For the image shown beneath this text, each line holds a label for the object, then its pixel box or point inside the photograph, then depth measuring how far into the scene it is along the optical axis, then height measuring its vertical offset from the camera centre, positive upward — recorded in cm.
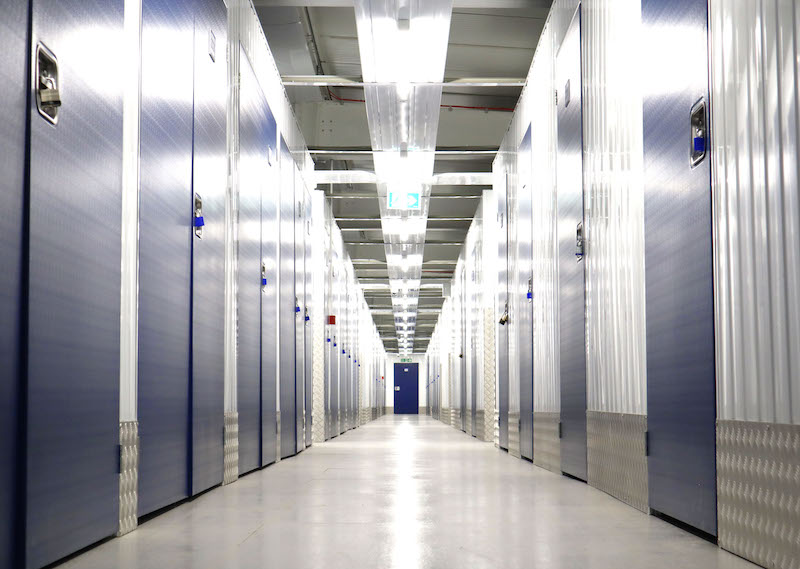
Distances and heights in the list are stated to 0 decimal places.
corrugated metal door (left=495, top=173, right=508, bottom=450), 1114 +42
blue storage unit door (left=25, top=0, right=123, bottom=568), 297 +26
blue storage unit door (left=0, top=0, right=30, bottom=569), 272 +37
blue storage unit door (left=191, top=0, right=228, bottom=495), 548 +69
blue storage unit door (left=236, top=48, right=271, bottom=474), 703 +69
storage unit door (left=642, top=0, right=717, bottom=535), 371 +36
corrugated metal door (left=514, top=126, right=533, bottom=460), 898 +52
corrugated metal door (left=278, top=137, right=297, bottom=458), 934 +41
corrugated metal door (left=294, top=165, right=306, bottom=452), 1059 +58
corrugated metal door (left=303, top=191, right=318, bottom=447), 1170 +35
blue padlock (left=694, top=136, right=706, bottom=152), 372 +87
